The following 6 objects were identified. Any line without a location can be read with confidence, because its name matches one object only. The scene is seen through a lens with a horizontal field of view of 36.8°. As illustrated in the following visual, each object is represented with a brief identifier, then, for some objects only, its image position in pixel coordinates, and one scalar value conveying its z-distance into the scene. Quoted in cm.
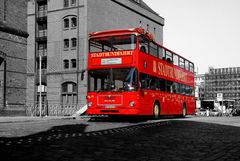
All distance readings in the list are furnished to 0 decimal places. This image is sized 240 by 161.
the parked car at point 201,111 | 6645
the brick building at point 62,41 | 4056
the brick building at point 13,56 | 2364
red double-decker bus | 1702
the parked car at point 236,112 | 6051
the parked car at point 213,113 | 6551
